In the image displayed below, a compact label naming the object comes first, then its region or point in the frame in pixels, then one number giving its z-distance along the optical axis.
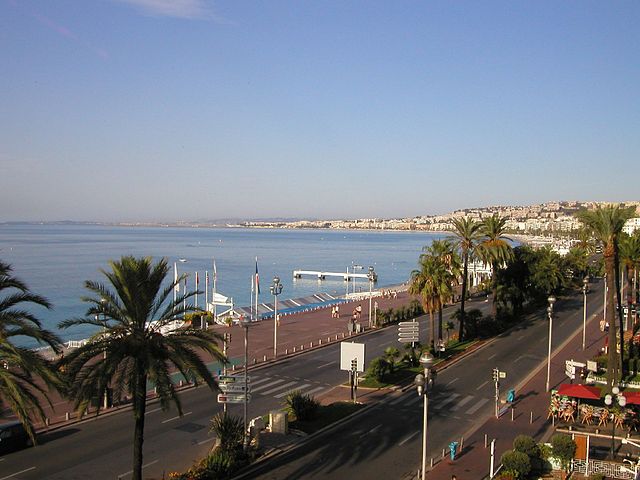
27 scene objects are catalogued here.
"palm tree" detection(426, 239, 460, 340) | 36.09
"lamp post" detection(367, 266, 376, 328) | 51.19
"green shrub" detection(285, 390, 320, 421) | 23.42
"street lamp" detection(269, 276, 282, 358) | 41.21
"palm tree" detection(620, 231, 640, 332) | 43.62
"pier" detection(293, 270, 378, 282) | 126.29
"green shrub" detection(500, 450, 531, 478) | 17.25
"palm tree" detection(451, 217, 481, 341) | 40.91
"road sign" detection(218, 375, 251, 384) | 20.62
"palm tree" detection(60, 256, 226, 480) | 15.23
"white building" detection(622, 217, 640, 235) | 183.65
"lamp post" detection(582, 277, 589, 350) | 38.74
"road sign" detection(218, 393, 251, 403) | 19.83
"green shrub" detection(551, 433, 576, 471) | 18.09
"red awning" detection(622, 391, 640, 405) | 22.97
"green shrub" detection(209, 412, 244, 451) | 18.90
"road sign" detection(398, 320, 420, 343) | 31.14
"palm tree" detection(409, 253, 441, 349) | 36.19
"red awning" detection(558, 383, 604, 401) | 23.89
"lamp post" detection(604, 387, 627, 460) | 19.31
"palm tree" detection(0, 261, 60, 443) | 13.51
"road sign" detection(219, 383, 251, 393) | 20.18
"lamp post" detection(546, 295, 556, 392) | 28.83
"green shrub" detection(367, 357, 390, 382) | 30.14
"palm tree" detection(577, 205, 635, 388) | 28.86
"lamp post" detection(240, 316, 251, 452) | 19.57
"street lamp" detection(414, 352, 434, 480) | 16.27
